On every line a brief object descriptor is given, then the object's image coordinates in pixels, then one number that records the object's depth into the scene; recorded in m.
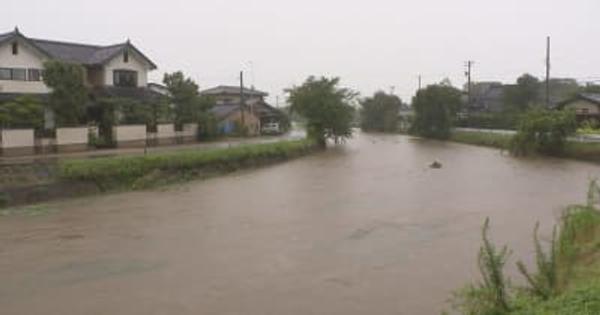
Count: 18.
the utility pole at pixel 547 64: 31.84
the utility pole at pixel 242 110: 35.11
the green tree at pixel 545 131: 23.14
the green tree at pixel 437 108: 37.00
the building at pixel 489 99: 45.75
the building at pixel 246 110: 34.97
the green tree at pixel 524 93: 38.34
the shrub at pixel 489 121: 35.54
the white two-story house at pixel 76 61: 21.73
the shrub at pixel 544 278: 4.68
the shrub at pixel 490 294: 4.27
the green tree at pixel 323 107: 30.69
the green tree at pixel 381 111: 53.38
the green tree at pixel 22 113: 18.92
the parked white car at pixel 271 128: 38.59
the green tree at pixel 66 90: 19.75
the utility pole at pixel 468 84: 46.32
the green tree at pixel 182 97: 25.95
